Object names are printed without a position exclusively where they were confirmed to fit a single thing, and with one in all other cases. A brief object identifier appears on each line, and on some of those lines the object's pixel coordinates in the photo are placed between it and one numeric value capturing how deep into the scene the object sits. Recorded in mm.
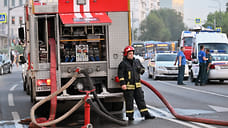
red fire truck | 10398
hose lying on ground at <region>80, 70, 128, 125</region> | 9578
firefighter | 10320
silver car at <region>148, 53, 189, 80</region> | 25234
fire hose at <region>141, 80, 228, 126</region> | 9545
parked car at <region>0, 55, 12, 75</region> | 34531
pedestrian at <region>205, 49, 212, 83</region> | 21236
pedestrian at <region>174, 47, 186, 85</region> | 21794
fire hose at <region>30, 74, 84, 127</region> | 9133
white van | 21844
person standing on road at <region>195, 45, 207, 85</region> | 21031
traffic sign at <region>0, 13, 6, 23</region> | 50472
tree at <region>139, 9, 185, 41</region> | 127250
